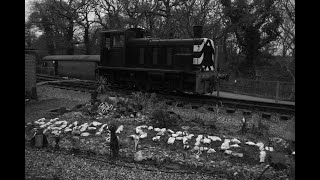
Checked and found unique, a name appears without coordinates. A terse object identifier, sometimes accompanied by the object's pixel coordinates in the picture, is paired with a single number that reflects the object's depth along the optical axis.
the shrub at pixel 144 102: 10.09
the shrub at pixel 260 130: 7.73
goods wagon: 22.45
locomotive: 13.23
